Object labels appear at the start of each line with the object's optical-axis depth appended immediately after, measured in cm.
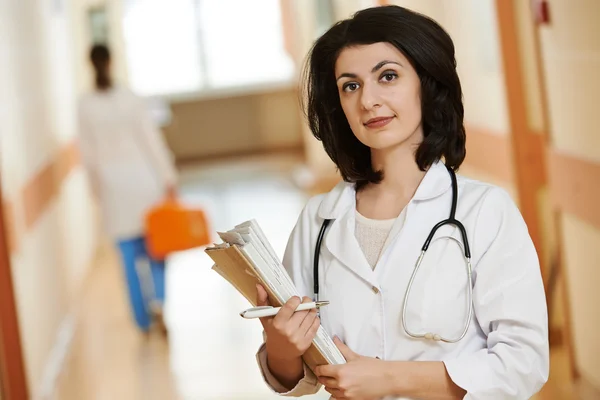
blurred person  692
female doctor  265
